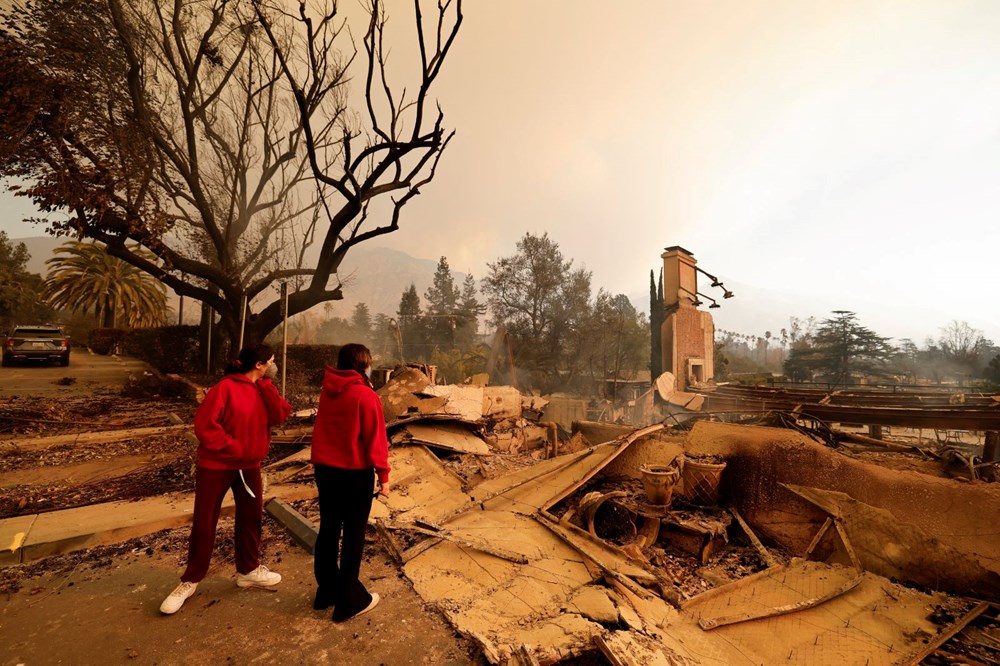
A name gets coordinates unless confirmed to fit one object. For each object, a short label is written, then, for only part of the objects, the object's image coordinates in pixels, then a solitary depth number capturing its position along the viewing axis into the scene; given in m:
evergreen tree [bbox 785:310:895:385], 35.50
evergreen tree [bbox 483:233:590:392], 29.84
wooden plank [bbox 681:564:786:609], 3.89
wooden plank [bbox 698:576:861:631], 3.60
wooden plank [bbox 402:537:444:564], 3.73
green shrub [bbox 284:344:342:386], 15.52
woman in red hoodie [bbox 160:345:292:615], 2.81
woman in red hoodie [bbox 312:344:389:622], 2.79
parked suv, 16.25
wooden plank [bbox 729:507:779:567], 4.93
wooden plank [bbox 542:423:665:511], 5.55
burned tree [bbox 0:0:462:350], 8.73
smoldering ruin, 3.38
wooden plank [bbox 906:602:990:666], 3.28
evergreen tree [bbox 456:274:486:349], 43.22
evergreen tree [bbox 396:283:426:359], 41.28
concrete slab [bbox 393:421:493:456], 7.58
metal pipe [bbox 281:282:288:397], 9.52
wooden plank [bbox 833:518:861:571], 4.58
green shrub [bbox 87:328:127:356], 23.17
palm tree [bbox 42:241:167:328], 25.73
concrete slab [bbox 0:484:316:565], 3.67
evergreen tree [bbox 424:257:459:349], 56.09
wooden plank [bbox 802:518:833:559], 4.91
